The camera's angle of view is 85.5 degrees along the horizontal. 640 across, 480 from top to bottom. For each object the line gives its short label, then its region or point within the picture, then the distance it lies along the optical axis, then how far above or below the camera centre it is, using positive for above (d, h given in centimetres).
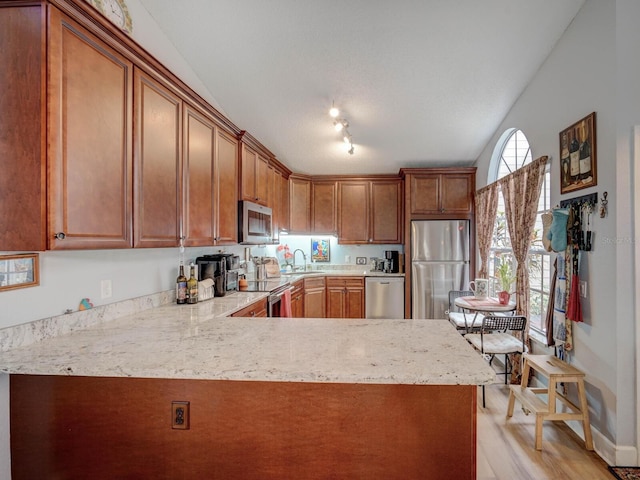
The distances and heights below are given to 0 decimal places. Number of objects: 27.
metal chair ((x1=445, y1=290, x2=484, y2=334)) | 370 -86
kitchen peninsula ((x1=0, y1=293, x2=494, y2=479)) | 123 -63
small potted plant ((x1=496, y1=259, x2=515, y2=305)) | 330 -39
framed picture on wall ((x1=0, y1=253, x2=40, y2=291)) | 145 -12
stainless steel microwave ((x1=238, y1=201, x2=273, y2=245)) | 327 +19
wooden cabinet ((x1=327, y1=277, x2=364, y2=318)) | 505 -81
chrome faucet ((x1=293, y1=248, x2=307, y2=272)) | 559 -24
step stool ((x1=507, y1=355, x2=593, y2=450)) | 226 -111
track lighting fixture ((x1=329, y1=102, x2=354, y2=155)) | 341 +129
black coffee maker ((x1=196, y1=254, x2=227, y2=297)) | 293 -24
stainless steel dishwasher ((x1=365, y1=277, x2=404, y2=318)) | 494 -79
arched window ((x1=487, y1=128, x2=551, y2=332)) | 308 +2
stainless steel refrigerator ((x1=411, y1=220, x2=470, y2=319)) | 475 -32
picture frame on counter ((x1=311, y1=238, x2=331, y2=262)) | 559 -14
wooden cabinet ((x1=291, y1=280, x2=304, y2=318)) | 419 -72
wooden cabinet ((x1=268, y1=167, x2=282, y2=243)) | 433 +55
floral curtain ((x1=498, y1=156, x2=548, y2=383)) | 300 +22
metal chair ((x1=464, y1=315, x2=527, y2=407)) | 289 -90
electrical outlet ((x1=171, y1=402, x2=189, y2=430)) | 129 -65
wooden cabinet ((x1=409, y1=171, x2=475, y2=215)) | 486 +69
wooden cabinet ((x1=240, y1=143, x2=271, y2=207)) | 342 +71
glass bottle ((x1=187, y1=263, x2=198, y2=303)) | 256 -35
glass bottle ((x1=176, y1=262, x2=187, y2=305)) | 254 -35
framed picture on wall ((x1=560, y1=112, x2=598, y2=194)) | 228 +60
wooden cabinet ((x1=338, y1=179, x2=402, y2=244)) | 528 +47
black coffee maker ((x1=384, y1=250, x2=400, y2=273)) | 521 -31
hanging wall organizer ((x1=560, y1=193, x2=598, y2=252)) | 232 +15
